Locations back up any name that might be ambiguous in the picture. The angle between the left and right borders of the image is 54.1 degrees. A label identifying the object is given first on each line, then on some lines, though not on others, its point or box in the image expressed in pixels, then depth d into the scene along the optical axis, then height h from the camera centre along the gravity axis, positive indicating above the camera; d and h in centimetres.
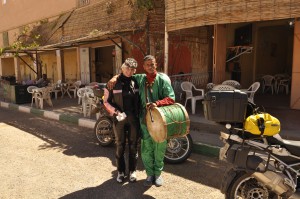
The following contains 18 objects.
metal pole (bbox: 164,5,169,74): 763 +40
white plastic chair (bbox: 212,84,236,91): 702 -57
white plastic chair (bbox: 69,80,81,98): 1452 -113
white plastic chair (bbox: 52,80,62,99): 1449 -119
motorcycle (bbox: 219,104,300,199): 289 -103
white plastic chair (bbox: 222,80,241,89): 824 -57
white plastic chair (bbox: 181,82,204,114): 790 -80
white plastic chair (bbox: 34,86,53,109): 1140 -120
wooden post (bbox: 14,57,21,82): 2345 -45
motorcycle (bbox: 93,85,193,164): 499 -141
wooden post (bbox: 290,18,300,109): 801 -34
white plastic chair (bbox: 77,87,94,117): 904 -122
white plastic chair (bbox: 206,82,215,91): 853 -66
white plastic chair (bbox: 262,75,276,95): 1156 -73
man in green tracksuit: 397 -50
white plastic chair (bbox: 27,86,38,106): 1262 -106
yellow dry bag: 291 -61
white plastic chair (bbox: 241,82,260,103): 718 -67
